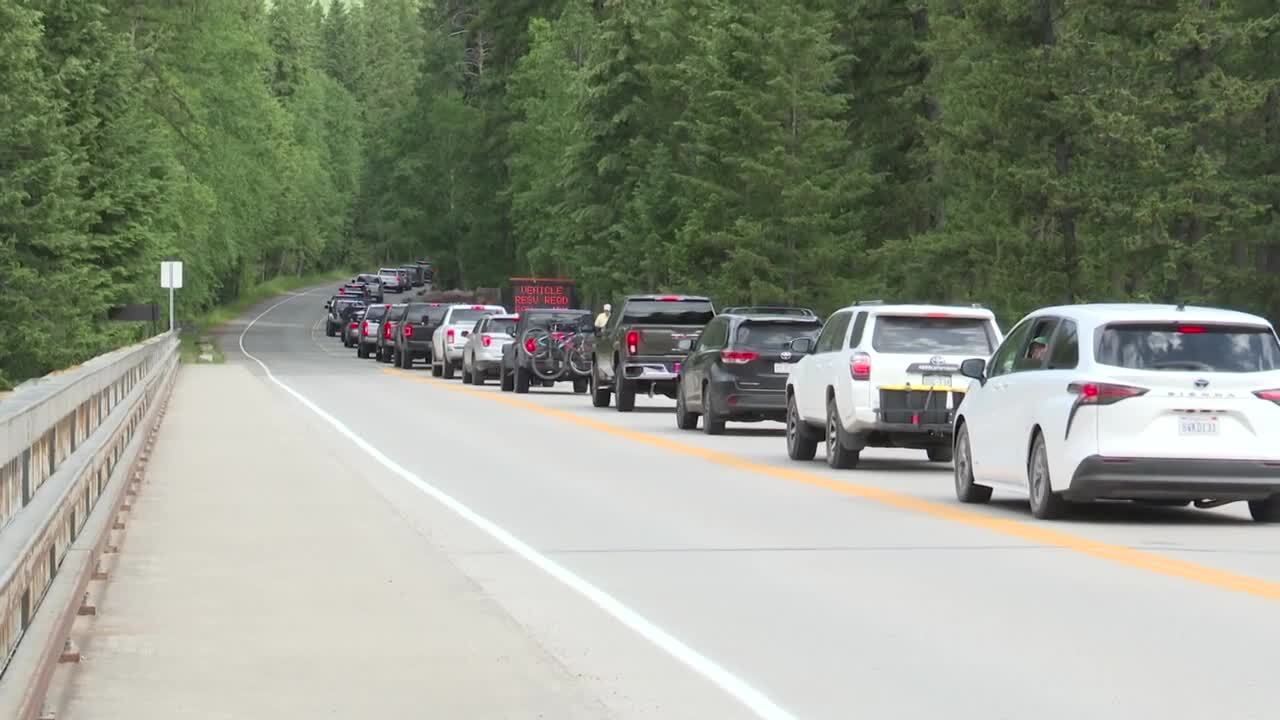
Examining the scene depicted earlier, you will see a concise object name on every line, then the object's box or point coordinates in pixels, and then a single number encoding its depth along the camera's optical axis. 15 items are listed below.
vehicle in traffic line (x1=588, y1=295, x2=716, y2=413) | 40.31
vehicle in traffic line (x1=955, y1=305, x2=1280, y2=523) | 18.23
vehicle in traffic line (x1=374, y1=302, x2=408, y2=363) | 77.88
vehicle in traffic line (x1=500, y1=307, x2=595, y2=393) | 50.53
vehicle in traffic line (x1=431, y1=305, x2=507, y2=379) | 61.09
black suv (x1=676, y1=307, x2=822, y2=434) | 32.41
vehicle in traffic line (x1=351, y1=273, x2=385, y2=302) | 146.65
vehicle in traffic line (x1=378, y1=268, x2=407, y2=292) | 162.75
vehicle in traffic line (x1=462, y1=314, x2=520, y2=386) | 54.88
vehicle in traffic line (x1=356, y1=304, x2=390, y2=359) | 84.19
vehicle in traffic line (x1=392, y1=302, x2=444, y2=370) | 70.06
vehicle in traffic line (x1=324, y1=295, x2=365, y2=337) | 109.19
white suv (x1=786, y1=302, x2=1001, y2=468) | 25.05
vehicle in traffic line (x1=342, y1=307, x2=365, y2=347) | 101.69
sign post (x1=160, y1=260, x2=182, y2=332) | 71.12
